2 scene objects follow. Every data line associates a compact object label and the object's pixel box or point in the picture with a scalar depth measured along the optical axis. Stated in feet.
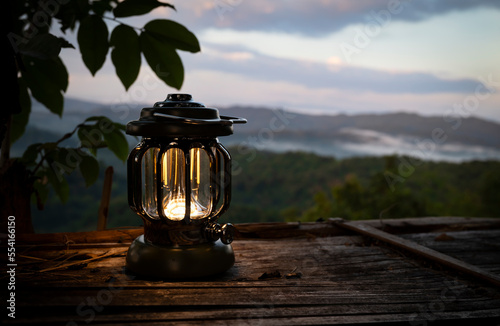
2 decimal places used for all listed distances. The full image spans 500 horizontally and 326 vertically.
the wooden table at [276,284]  2.67
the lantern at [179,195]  3.25
